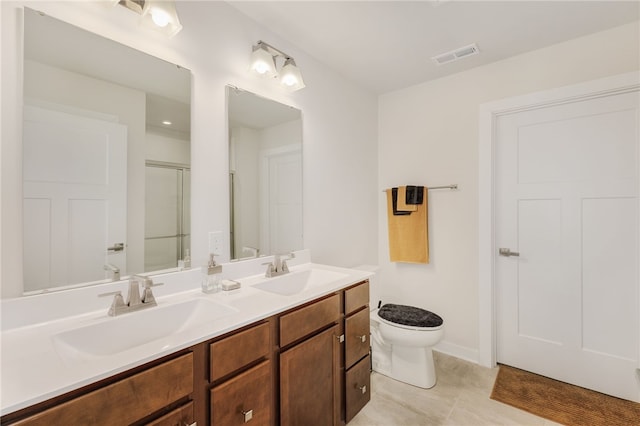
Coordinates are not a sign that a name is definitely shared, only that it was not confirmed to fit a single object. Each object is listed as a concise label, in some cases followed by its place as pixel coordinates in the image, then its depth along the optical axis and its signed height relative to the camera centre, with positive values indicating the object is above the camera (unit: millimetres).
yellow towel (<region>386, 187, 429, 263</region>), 2564 -208
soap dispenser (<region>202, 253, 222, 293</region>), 1369 -310
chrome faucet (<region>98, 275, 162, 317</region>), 1082 -328
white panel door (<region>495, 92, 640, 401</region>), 1871 -216
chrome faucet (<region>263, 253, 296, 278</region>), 1691 -323
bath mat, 1697 -1228
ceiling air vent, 2057 +1185
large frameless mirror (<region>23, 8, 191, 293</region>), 1042 +239
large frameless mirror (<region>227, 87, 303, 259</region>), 1675 +255
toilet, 1956 -931
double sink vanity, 703 -441
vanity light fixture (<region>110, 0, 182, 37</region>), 1206 +871
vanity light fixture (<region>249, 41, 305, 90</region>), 1683 +906
